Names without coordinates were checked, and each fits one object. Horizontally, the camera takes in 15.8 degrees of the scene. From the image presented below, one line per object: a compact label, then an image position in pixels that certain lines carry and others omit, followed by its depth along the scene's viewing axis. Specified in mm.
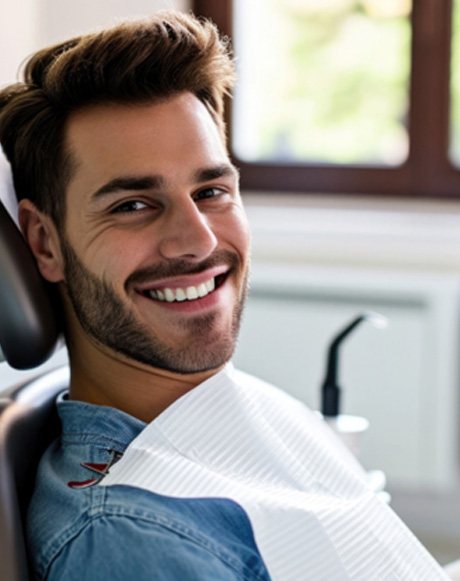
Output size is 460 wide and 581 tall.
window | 2159
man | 1001
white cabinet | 1973
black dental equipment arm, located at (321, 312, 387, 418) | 1273
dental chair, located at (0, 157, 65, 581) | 1011
